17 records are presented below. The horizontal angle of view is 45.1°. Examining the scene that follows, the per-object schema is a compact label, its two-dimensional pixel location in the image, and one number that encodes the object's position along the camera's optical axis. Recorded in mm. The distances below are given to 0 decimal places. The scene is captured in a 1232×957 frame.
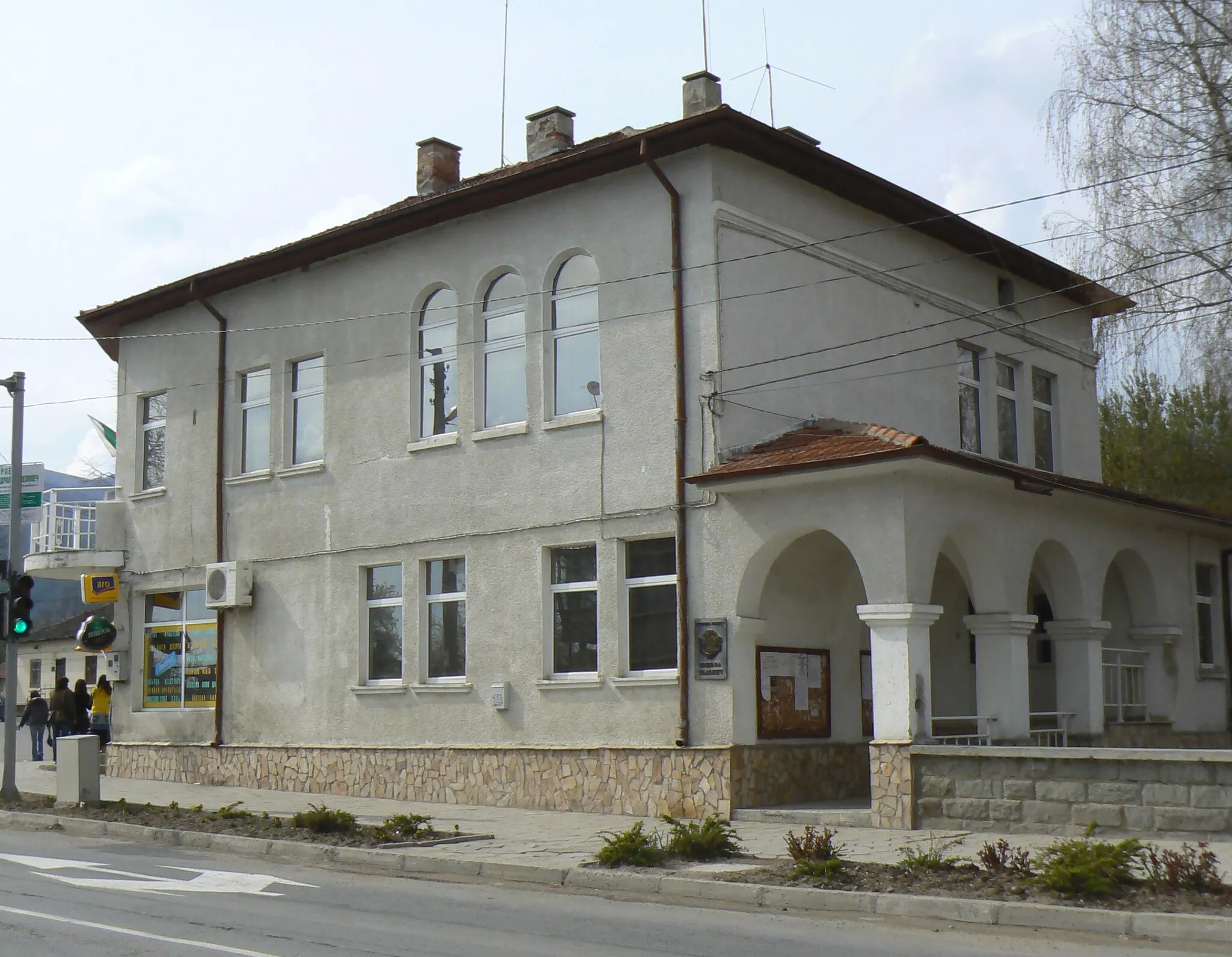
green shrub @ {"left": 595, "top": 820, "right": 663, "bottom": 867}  12367
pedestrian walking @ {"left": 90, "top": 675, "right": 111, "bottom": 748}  25844
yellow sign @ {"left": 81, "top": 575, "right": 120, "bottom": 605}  23766
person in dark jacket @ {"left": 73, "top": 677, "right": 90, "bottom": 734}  26922
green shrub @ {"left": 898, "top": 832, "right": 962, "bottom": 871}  11156
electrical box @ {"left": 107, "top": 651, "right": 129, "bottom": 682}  23875
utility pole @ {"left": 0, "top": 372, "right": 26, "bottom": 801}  19438
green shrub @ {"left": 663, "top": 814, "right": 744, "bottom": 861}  12633
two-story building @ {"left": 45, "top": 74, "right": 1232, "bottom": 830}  16547
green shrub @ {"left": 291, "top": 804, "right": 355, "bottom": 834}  15016
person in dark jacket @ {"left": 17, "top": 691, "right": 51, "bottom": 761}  34438
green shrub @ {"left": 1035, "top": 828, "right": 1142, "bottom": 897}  10078
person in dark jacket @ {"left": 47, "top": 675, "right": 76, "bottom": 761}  26703
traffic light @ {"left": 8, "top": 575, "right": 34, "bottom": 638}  19453
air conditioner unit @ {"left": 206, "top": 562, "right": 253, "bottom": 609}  21812
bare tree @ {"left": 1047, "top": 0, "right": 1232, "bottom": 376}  17266
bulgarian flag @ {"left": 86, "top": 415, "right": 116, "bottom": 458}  25703
